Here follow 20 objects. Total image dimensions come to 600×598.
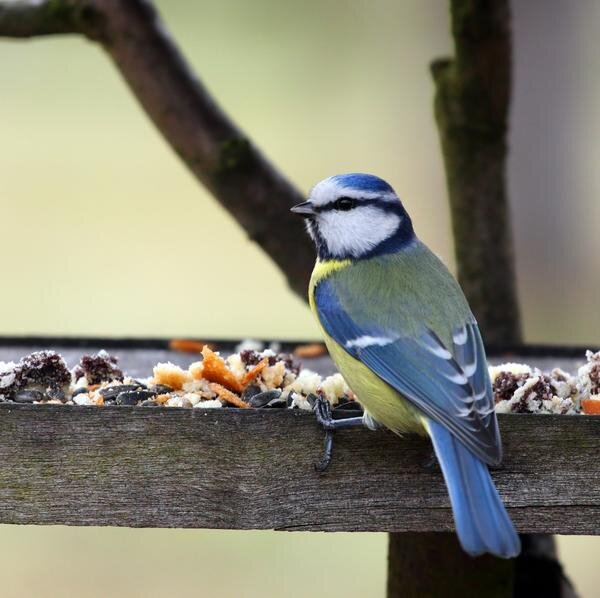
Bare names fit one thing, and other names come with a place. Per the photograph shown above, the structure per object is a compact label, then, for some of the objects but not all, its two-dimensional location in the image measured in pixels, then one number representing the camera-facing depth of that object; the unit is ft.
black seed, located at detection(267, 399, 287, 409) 17.04
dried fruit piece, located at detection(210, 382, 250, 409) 17.06
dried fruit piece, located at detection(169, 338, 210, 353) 24.90
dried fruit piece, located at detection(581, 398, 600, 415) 16.84
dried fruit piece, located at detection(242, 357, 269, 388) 17.75
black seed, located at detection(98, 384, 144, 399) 17.29
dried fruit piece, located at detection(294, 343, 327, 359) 24.50
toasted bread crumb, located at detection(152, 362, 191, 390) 17.97
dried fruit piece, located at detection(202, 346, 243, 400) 17.49
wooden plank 15.26
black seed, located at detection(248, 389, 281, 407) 17.16
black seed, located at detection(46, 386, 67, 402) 17.14
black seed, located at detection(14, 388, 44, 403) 16.75
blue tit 14.21
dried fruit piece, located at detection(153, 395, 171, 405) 16.94
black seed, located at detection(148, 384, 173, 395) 17.68
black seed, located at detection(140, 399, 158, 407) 16.43
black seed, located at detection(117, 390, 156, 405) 16.99
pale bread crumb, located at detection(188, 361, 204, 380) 17.62
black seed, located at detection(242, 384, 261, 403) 17.39
